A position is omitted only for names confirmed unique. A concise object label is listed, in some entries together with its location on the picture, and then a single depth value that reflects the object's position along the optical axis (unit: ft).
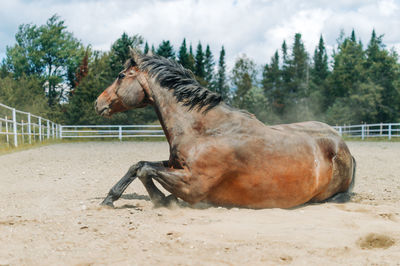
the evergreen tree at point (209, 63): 207.88
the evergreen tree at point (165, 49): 136.87
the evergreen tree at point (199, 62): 183.42
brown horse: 13.23
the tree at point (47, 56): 176.72
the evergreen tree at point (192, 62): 168.30
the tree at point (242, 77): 217.15
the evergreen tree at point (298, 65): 229.86
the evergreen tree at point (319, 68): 227.57
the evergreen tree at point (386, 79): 152.76
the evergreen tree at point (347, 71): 168.45
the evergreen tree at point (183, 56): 167.89
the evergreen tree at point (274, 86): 225.76
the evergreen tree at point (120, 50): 116.72
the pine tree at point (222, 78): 213.97
